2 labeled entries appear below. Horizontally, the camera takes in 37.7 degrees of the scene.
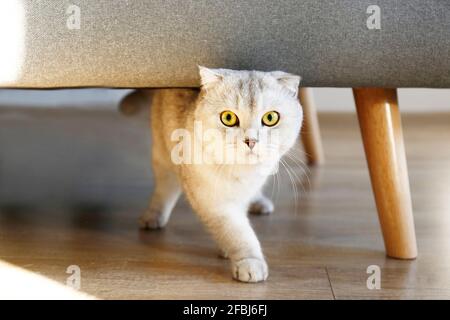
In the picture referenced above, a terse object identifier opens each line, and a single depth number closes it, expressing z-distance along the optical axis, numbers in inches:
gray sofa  46.9
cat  47.9
